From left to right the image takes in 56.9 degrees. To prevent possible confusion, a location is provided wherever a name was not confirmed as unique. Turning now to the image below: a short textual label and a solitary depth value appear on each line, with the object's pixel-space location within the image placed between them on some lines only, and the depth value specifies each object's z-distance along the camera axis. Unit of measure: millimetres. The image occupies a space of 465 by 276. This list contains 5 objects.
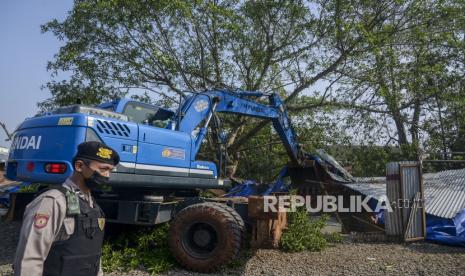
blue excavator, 5988
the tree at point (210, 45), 11914
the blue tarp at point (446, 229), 8039
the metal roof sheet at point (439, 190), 8805
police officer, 2277
